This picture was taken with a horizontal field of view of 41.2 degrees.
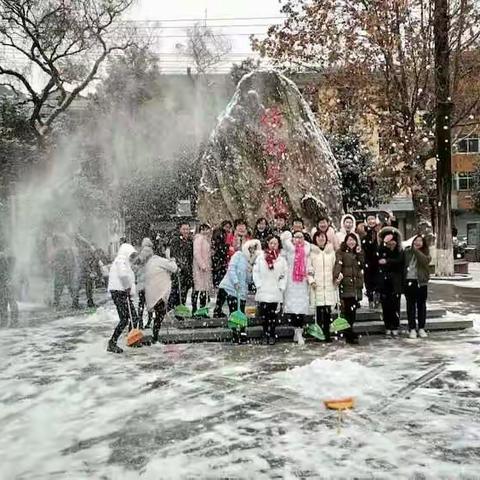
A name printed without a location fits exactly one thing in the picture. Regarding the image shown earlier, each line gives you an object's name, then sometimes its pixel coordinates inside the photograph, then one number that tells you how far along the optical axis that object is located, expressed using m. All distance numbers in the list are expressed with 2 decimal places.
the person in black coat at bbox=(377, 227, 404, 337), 9.12
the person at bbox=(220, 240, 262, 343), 9.05
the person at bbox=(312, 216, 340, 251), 9.15
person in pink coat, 10.08
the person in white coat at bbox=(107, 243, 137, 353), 8.48
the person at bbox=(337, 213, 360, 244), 9.95
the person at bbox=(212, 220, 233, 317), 10.26
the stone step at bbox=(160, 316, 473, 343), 9.28
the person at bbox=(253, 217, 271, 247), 9.95
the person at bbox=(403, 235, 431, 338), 9.09
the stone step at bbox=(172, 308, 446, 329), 9.68
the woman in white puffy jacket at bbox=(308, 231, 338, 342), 8.78
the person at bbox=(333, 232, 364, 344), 8.78
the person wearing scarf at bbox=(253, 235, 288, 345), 8.78
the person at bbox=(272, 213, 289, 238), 10.64
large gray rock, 12.45
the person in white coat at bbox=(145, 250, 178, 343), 8.76
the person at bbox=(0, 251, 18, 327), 11.41
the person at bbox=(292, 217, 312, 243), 9.22
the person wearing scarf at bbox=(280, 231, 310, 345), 8.80
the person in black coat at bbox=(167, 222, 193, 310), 10.19
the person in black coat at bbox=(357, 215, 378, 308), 10.04
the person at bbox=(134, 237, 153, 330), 8.98
